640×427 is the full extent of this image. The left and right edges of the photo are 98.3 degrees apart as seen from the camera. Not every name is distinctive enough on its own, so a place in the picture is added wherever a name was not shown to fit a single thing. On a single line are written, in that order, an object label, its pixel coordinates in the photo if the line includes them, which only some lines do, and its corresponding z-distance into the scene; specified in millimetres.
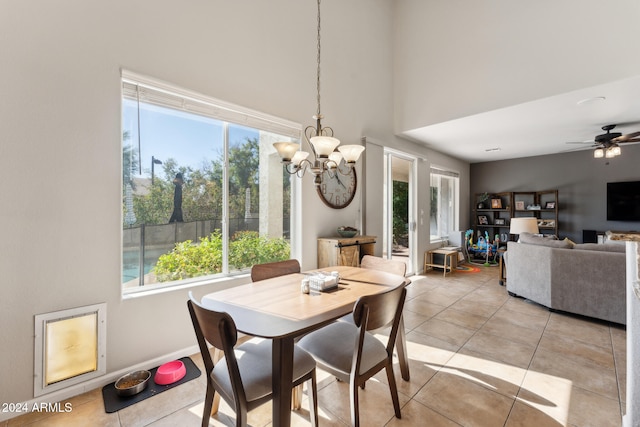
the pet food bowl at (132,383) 1833
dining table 1214
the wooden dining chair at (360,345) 1382
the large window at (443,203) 6422
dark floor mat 1764
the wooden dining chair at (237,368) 1146
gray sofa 2979
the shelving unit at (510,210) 6434
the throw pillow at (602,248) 3131
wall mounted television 5430
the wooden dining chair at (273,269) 2176
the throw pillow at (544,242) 3418
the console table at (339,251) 3281
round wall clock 3592
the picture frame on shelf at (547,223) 6330
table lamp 5348
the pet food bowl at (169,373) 1997
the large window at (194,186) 2225
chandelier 1720
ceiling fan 4082
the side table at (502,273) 4656
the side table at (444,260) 5347
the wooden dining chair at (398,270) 2035
